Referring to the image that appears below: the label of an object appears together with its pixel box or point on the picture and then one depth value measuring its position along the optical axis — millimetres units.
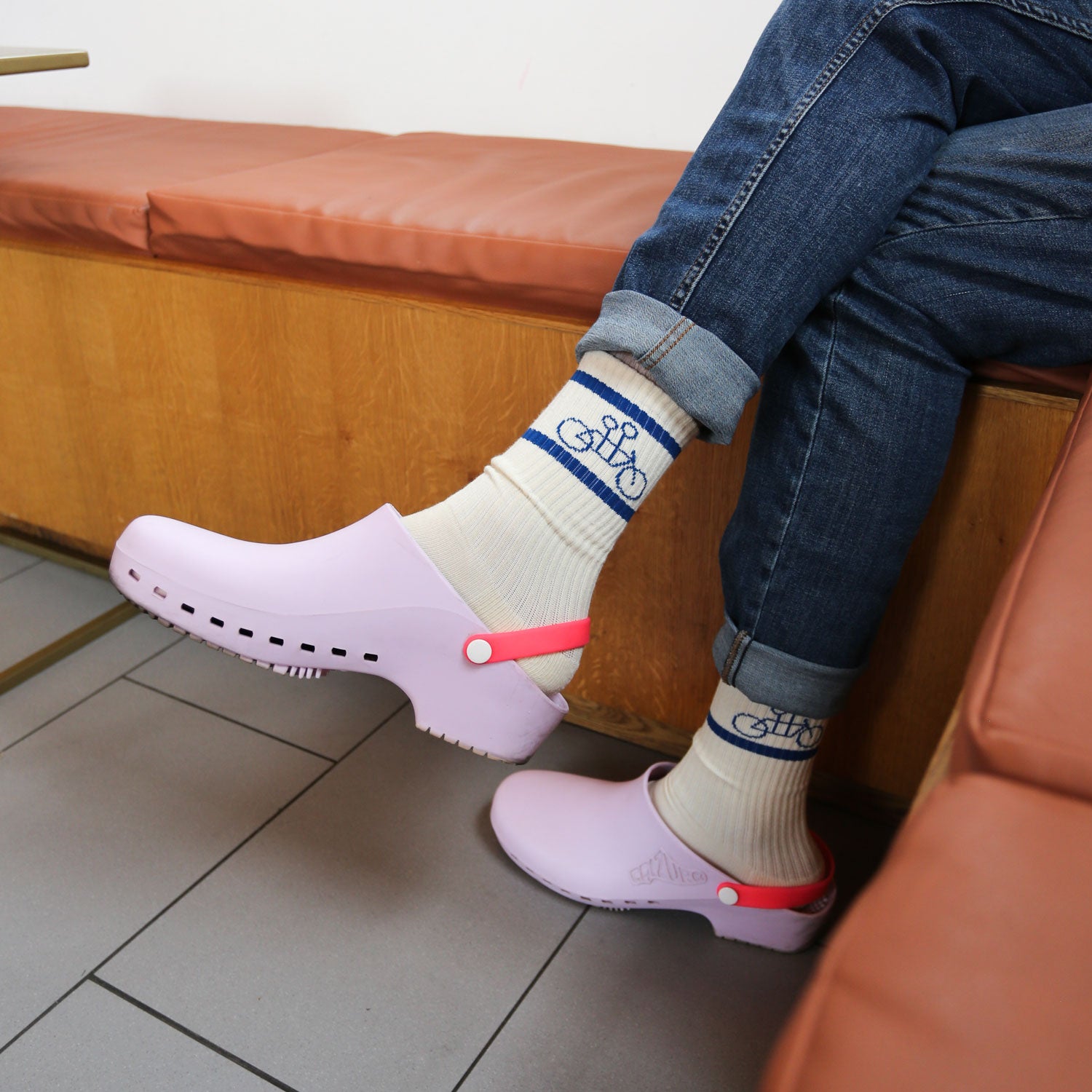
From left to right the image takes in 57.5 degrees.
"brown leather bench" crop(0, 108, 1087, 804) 772
